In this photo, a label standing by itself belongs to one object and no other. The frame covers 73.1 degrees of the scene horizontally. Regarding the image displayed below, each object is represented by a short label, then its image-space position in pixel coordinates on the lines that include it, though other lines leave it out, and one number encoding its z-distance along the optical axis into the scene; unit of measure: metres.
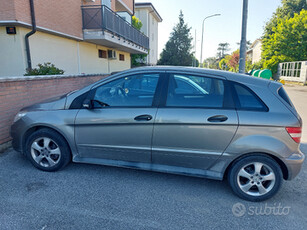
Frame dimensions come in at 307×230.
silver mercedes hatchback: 2.51
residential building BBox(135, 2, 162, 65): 24.20
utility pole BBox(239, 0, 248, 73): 6.39
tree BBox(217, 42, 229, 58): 96.44
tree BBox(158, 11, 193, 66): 37.28
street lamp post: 27.32
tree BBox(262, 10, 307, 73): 24.61
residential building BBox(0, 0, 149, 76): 6.65
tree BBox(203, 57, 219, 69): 92.79
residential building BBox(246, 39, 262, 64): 44.53
